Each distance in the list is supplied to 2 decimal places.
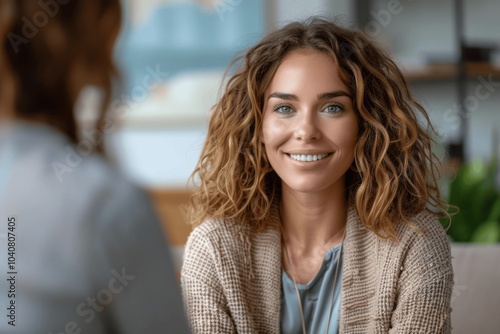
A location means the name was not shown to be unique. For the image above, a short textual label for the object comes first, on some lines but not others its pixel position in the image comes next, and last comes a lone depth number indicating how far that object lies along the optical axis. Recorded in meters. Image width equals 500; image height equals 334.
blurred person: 1.14
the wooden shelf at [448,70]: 4.03
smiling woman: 1.99
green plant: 2.75
